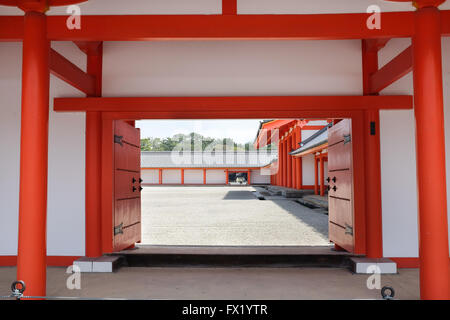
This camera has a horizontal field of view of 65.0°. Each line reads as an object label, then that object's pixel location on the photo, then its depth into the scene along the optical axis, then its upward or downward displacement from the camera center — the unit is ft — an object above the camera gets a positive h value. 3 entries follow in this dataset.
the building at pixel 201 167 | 105.81 +2.72
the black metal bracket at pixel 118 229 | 15.76 -2.35
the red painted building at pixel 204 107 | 15.24 +2.99
